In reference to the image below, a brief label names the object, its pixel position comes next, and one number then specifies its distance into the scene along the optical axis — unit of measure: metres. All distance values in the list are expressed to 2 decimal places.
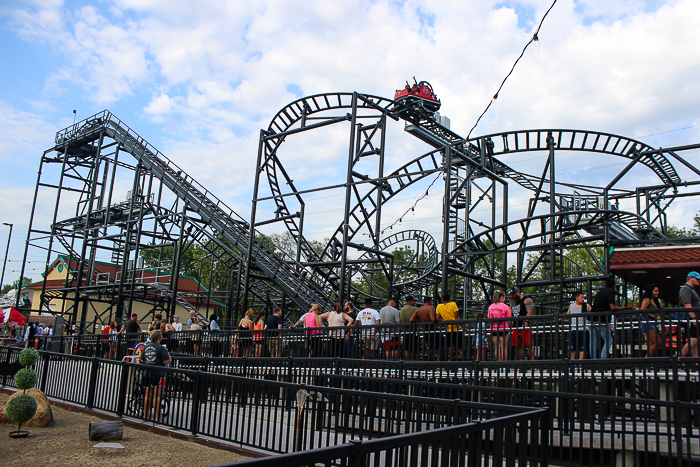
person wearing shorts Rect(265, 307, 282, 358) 13.24
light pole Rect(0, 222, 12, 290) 45.00
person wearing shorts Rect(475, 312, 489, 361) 9.96
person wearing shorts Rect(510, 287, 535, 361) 9.45
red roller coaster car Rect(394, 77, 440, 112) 28.09
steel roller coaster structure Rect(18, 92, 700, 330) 20.70
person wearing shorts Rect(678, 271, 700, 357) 8.12
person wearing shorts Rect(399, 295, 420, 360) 10.89
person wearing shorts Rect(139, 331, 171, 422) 9.17
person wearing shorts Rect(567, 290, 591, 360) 8.73
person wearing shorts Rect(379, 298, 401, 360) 11.36
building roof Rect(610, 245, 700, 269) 12.52
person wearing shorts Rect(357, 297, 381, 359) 11.68
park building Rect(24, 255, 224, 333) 30.22
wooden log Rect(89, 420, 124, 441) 8.46
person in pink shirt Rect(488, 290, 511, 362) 9.70
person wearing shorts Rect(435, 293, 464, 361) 10.24
